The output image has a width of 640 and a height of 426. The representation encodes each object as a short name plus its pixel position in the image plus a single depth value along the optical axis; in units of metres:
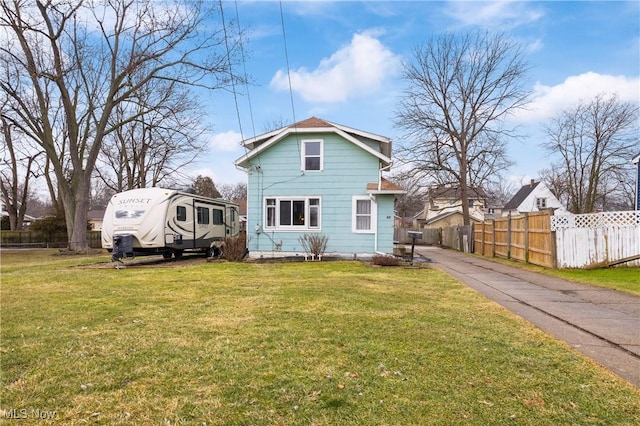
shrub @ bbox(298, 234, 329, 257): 15.25
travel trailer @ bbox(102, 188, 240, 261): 14.36
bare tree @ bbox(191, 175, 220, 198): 49.76
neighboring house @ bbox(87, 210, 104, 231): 61.59
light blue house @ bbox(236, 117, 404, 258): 15.66
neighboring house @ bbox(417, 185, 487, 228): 31.14
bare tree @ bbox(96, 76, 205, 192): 32.60
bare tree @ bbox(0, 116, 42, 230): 32.75
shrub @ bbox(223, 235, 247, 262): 15.27
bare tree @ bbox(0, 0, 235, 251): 21.05
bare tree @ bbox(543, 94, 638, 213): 34.75
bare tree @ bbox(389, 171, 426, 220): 30.02
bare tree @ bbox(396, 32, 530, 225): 28.73
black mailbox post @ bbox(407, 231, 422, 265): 14.33
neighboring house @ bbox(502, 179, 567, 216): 48.75
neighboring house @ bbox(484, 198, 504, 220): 57.75
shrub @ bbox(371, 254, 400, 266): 13.65
